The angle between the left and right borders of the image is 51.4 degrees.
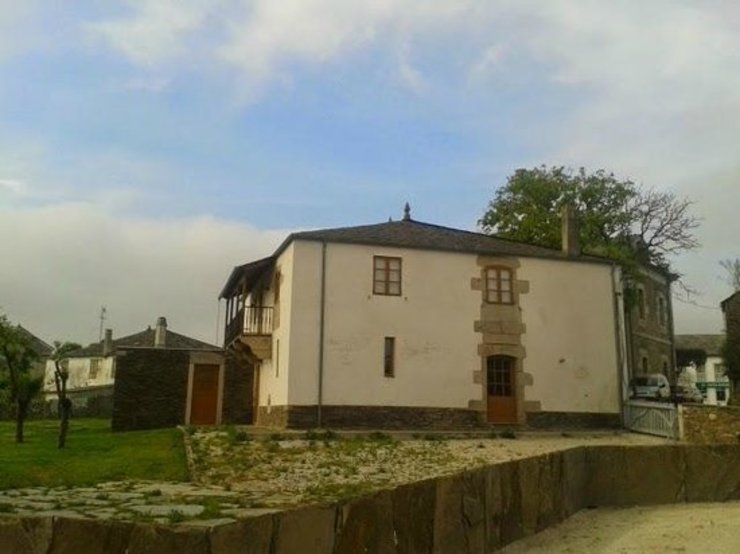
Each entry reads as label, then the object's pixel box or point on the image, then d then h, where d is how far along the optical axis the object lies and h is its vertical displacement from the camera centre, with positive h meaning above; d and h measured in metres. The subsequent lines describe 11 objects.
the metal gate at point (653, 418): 21.84 -0.18
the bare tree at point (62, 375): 20.34 +0.84
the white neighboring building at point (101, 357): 53.16 +3.62
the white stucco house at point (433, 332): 23.58 +2.46
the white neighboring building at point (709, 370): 58.18 +3.30
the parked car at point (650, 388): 28.72 +0.94
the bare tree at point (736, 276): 51.35 +9.10
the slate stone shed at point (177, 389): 28.98 +0.66
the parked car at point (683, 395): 29.77 +0.73
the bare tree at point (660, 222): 36.47 +8.87
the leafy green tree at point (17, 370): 23.08 +1.04
